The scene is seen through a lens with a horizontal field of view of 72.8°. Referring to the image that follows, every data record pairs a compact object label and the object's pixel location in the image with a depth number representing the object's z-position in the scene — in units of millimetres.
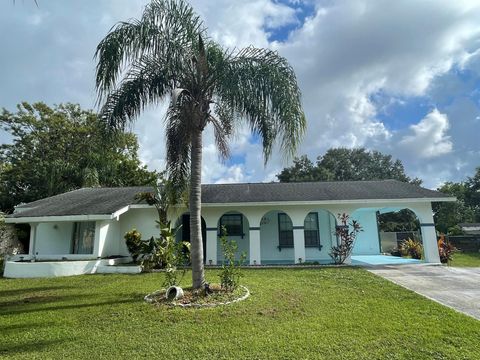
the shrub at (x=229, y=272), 8516
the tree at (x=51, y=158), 25531
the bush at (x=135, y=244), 14281
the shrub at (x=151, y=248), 13555
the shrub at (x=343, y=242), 14367
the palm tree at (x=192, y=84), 8219
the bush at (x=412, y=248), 16938
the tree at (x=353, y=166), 43438
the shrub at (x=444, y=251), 14930
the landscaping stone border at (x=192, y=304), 7577
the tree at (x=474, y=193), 44188
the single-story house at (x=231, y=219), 14547
